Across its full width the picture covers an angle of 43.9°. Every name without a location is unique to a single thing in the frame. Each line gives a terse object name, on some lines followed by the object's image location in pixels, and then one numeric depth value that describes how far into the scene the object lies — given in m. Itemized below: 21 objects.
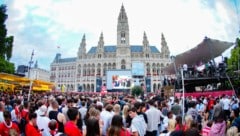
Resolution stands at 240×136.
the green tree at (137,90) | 70.80
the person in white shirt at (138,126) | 5.96
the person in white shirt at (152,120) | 7.81
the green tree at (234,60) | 43.24
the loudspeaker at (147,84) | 84.82
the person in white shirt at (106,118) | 7.75
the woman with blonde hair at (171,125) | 5.98
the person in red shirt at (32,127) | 5.98
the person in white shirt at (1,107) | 7.79
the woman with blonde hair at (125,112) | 7.98
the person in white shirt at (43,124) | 6.64
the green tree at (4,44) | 40.78
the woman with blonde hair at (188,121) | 5.77
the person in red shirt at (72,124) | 5.14
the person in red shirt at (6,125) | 5.86
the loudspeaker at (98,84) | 76.94
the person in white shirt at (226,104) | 14.80
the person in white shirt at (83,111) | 9.52
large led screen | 67.25
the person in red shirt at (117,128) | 4.30
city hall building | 116.12
